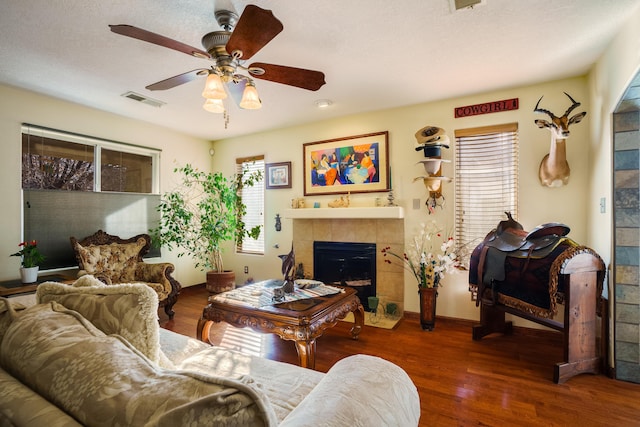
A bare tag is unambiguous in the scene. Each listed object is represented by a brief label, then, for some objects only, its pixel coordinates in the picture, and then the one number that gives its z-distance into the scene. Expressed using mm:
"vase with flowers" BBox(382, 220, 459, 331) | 3246
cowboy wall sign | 3160
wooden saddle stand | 2207
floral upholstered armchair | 3367
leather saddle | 2357
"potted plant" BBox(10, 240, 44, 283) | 2941
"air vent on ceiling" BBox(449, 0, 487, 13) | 1868
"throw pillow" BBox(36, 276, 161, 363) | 936
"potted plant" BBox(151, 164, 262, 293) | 4324
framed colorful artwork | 3822
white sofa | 542
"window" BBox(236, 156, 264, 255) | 4879
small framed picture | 4543
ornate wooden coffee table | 2135
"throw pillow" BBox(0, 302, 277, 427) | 524
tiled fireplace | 3730
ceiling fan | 1521
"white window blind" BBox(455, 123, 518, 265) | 3230
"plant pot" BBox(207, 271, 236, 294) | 4457
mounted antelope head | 2704
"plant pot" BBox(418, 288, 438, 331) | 3244
